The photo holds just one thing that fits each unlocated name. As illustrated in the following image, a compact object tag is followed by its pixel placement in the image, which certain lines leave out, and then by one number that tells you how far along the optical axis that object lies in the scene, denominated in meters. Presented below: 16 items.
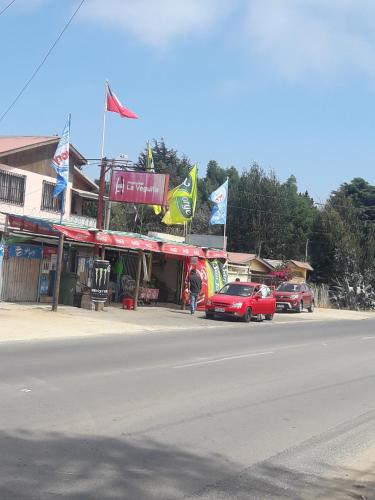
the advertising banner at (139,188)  25.94
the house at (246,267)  37.22
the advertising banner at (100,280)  22.64
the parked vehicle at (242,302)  24.14
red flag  28.25
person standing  26.06
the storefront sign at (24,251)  22.19
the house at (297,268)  49.03
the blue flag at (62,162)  21.61
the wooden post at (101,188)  26.09
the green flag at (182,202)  31.11
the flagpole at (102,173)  26.54
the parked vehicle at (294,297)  34.09
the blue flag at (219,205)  35.16
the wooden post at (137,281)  24.98
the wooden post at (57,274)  20.75
